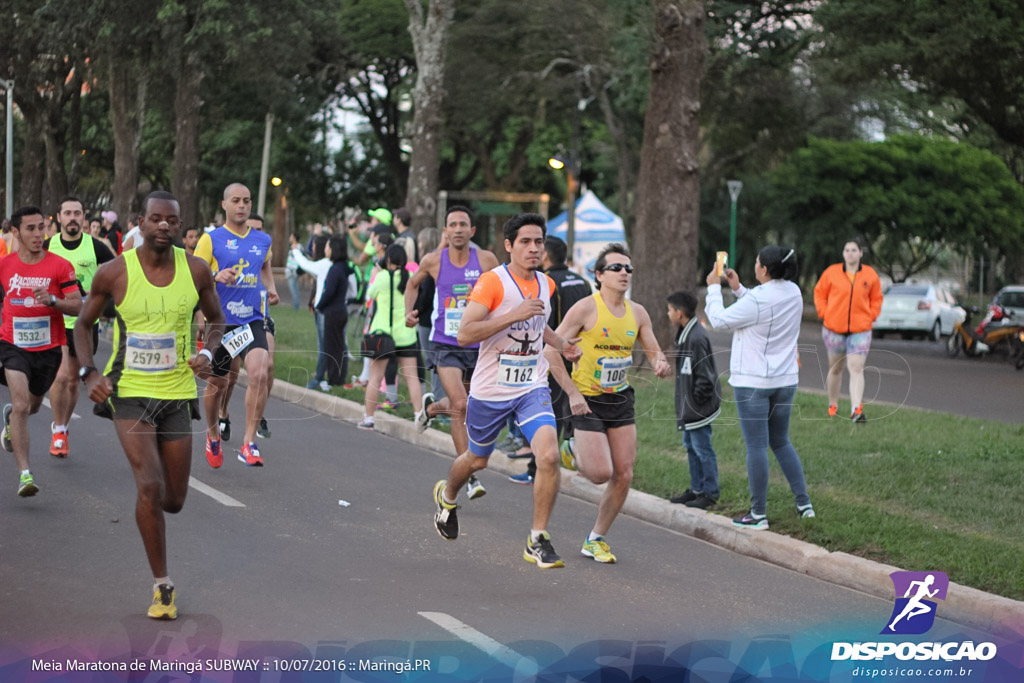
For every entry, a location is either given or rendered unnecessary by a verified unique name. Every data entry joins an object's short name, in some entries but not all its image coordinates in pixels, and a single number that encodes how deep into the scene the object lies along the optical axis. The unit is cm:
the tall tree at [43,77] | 3066
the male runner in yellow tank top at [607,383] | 764
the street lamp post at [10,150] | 4178
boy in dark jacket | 930
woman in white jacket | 841
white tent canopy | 3616
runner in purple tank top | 959
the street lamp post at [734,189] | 3842
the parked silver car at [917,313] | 3388
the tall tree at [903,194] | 4403
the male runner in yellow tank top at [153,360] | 610
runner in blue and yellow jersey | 984
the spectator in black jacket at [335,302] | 1576
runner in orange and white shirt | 725
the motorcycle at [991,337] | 2519
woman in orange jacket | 1360
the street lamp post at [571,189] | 3239
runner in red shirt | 900
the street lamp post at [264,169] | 5069
